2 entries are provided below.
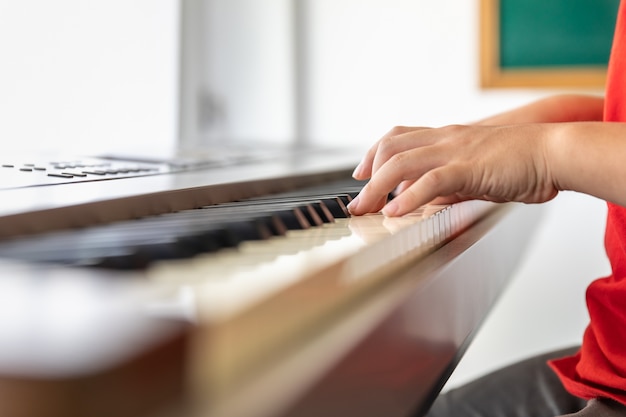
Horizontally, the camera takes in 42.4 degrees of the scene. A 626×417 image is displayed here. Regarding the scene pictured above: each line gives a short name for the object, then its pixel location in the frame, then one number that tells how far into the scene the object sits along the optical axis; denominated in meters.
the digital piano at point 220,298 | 0.24
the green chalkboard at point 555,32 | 2.02
